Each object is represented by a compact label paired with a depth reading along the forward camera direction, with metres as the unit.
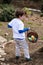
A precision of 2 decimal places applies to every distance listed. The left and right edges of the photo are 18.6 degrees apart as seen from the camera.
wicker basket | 3.28
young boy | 3.07
